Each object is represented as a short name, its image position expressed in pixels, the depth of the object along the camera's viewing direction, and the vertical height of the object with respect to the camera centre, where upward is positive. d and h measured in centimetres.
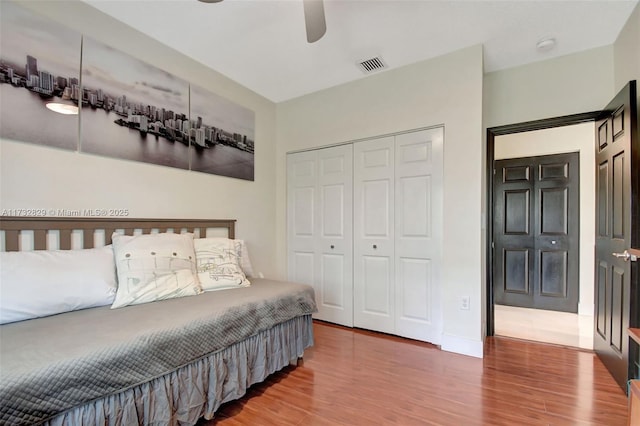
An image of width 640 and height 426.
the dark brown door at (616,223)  182 -5
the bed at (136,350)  104 -62
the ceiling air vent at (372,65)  265 +143
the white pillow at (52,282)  140 -37
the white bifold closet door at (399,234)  261 -18
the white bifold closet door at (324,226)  310 -13
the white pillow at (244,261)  257 -43
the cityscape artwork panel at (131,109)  194 +79
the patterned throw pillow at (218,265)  215 -40
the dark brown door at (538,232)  359 -22
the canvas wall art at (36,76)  161 +82
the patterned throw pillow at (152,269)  176 -36
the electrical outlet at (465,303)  241 -74
